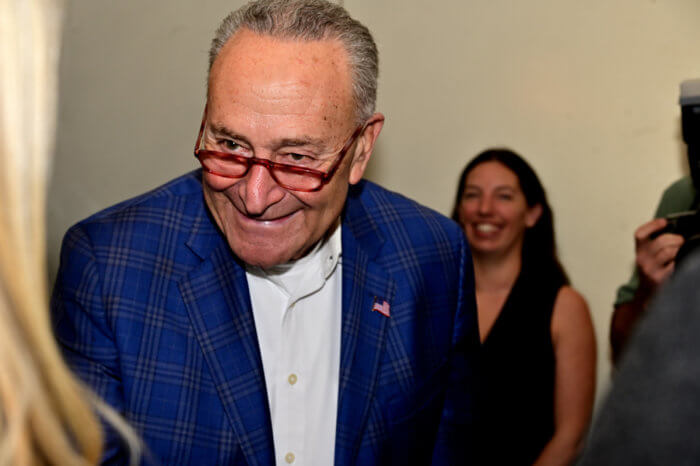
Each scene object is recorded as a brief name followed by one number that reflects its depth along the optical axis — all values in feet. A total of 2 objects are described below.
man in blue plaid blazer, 4.56
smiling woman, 7.72
